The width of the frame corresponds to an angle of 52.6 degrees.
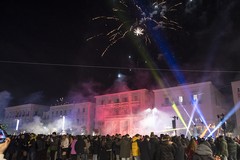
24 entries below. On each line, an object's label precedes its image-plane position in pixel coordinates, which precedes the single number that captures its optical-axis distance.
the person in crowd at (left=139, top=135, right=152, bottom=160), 11.20
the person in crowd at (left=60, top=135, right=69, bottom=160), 13.79
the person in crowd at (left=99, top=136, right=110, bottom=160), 14.39
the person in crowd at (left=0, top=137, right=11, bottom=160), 3.19
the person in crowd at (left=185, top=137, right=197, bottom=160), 8.07
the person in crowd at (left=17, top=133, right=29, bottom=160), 13.41
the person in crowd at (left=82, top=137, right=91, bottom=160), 14.15
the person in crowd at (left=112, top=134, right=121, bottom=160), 14.02
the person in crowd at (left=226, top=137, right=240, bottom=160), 12.11
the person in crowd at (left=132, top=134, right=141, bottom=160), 12.33
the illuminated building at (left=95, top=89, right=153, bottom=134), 46.08
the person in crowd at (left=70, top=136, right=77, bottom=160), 13.67
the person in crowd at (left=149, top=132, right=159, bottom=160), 11.09
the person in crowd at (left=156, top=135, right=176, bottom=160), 8.14
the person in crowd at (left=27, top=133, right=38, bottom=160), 13.09
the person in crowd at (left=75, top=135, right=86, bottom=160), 13.42
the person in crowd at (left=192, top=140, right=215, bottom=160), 6.30
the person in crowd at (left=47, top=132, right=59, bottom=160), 14.01
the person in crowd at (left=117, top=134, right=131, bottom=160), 12.55
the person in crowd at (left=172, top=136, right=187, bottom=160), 8.91
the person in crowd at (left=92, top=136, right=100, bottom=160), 15.08
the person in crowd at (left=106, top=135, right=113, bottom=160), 14.46
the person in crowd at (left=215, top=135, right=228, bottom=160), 11.87
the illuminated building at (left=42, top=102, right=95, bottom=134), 55.09
